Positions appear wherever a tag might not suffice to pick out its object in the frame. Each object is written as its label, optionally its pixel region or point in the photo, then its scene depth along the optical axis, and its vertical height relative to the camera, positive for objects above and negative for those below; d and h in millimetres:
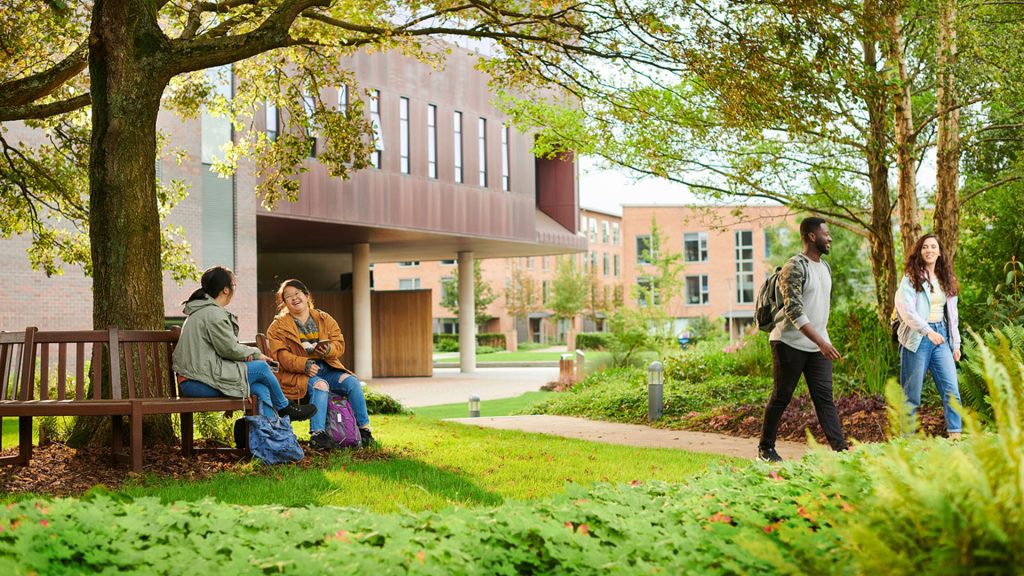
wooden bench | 6977 -520
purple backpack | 8664 -971
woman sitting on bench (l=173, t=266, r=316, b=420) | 7559 -274
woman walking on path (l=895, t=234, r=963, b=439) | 8438 -137
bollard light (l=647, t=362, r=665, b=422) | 13094 -1090
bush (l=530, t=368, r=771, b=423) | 13375 -1315
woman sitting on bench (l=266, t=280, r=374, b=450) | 8625 -349
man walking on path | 7801 -201
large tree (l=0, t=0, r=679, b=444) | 8070 +2398
